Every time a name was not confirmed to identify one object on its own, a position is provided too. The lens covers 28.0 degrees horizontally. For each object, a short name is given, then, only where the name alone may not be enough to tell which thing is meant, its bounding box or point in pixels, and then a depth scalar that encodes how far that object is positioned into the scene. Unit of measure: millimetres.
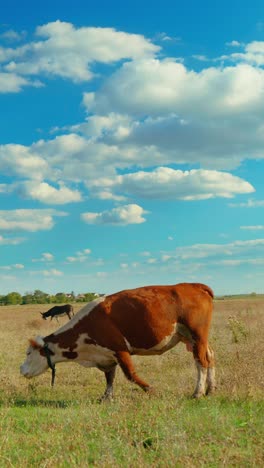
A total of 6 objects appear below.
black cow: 42000
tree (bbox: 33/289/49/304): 97688
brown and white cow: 10180
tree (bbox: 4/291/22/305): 96250
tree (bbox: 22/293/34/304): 98312
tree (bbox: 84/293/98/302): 92444
